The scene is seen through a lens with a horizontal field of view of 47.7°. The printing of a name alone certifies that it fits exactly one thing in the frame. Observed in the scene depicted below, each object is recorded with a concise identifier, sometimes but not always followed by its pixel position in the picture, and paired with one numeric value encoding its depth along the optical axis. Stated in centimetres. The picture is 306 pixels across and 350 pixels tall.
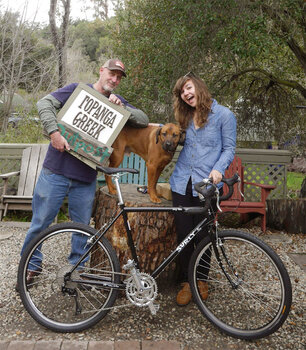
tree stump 310
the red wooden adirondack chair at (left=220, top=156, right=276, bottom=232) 525
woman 278
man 296
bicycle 254
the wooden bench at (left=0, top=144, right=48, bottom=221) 569
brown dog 293
